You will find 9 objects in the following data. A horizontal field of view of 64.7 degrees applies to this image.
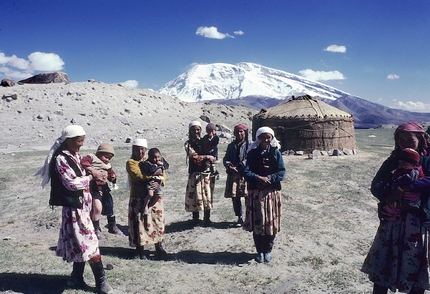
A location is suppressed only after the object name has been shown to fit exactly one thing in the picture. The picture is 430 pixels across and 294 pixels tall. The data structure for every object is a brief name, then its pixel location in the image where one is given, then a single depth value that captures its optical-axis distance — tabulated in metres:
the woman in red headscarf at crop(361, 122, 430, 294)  2.77
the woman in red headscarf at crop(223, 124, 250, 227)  5.37
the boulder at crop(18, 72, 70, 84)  32.88
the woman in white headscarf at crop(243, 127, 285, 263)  4.16
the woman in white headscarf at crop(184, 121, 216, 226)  5.41
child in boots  4.77
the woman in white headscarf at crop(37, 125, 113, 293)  3.24
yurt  15.22
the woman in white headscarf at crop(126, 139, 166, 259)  4.26
